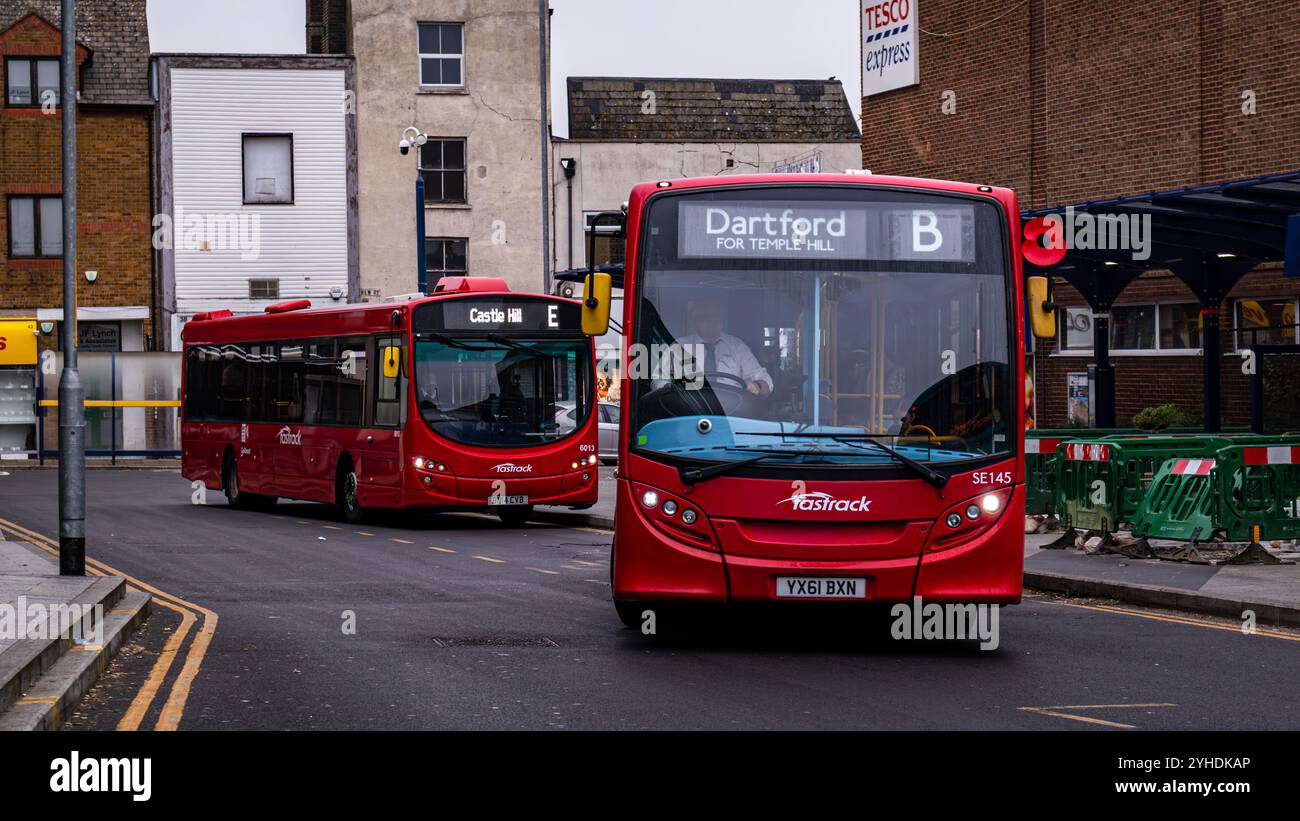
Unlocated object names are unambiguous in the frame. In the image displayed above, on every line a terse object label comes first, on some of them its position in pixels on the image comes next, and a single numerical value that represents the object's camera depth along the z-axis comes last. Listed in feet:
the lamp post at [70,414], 46.34
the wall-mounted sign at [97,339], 146.51
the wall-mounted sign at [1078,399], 95.20
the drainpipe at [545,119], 153.38
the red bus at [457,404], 73.82
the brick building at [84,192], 144.25
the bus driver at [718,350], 36.88
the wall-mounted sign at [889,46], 110.93
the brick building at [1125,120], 84.23
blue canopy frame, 64.13
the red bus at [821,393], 36.09
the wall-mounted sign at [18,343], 136.56
